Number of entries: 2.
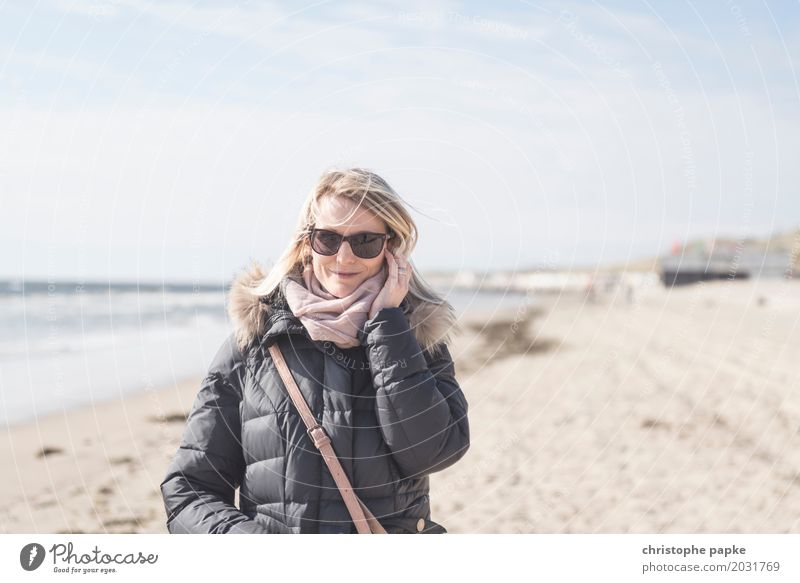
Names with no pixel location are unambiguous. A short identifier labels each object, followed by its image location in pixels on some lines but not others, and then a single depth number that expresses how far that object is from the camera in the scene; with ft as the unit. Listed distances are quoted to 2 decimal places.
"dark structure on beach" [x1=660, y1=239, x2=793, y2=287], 153.07
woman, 9.00
